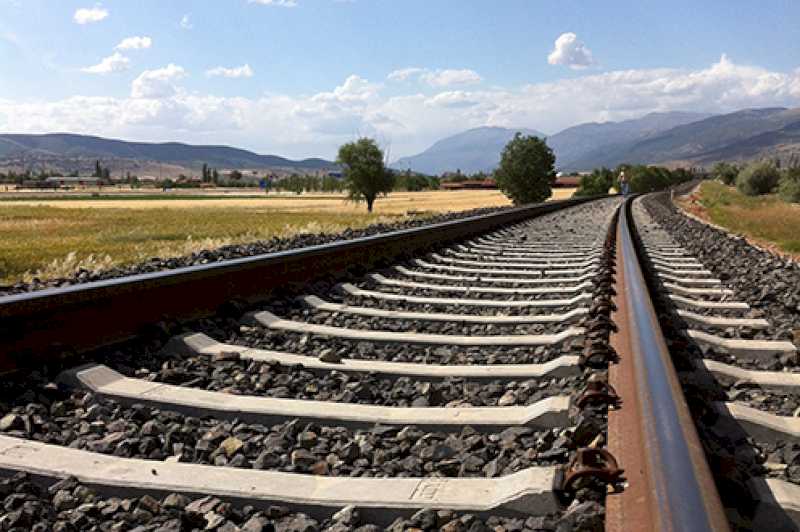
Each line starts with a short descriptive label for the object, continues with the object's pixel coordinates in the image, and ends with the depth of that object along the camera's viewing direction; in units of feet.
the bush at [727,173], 424.50
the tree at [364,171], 204.74
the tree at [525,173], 211.41
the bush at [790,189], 167.94
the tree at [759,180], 246.88
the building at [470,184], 524.11
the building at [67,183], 573.74
